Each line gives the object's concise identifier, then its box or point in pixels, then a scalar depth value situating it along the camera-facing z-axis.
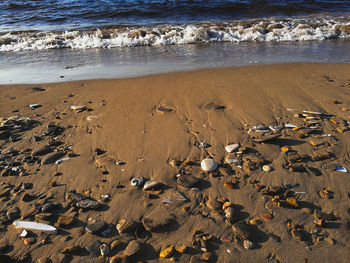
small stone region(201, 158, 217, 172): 0.95
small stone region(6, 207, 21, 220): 0.81
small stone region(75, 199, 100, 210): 0.83
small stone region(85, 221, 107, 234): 0.77
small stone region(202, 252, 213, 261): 0.71
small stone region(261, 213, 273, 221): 0.79
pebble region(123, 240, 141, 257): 0.72
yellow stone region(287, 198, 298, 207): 0.82
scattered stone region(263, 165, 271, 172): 0.94
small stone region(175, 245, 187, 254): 0.73
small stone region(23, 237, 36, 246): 0.75
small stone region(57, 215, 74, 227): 0.79
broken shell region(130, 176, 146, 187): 0.91
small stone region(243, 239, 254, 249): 0.73
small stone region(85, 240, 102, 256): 0.73
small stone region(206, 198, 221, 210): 0.83
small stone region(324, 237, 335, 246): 0.73
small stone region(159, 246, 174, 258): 0.72
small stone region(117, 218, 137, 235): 0.77
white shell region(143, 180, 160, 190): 0.89
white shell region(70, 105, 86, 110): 1.35
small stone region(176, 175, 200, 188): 0.90
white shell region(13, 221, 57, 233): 0.78
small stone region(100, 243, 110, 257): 0.73
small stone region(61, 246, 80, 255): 0.73
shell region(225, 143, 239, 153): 1.03
